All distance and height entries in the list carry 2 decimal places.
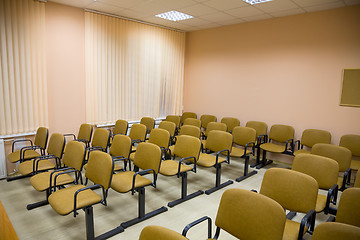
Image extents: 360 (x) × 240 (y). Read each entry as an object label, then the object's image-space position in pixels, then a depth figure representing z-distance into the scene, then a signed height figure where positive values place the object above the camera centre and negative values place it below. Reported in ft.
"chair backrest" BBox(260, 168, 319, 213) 7.43 -2.93
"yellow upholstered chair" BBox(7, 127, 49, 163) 12.68 -3.35
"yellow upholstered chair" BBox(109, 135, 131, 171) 12.03 -2.92
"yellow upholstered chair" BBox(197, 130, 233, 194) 12.89 -3.23
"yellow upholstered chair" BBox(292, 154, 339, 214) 9.30 -2.87
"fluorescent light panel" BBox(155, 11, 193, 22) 16.94 +5.46
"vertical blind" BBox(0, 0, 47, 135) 13.35 +1.20
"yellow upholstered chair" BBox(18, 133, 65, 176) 11.06 -3.42
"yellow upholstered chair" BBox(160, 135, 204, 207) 11.44 -3.46
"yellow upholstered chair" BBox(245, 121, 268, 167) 17.12 -2.68
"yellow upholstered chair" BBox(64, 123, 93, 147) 15.22 -2.83
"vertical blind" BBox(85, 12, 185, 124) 16.93 +1.71
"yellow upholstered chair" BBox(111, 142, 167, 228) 9.63 -3.68
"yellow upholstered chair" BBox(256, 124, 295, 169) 15.92 -3.05
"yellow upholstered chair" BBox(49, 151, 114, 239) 8.02 -3.76
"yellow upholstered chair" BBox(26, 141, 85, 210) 9.55 -3.66
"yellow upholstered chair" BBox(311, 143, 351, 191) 11.35 -2.73
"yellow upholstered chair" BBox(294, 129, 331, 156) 15.05 -2.60
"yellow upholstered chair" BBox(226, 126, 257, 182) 14.66 -3.07
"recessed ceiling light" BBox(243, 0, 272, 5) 13.82 +5.31
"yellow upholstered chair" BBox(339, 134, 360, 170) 13.80 -2.61
